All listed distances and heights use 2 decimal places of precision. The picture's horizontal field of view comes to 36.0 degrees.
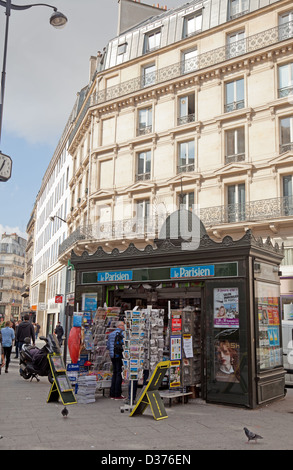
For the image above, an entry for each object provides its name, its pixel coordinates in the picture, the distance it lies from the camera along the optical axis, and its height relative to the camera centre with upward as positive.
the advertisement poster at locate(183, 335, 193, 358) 9.31 -0.58
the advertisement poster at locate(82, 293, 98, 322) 11.60 +0.35
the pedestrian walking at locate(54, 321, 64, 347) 25.12 -0.86
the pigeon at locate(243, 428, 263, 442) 5.97 -1.52
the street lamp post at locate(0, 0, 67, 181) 7.60 +5.87
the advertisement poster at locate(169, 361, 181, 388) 9.07 -1.13
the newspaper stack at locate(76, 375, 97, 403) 9.25 -1.49
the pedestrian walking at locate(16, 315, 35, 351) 15.27 -0.54
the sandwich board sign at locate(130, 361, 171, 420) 7.74 -1.37
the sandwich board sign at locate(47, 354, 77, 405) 8.80 -1.34
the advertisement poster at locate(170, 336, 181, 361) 9.09 -0.59
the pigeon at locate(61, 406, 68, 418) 7.55 -1.59
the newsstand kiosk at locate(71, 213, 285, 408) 8.92 +0.36
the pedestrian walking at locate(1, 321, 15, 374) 14.21 -0.79
